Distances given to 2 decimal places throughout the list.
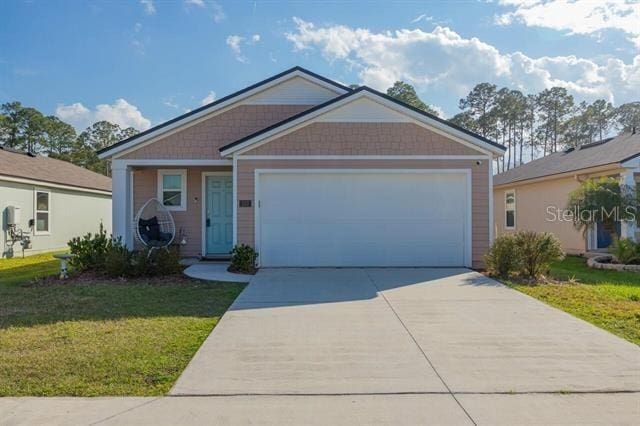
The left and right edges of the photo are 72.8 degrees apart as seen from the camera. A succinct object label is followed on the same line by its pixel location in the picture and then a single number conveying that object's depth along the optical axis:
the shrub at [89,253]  9.85
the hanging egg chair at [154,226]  11.22
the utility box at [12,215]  14.14
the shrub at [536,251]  8.99
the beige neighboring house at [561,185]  13.04
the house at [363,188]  10.44
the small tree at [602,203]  11.59
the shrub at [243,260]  9.87
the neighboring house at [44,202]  14.34
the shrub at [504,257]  9.16
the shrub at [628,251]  11.14
